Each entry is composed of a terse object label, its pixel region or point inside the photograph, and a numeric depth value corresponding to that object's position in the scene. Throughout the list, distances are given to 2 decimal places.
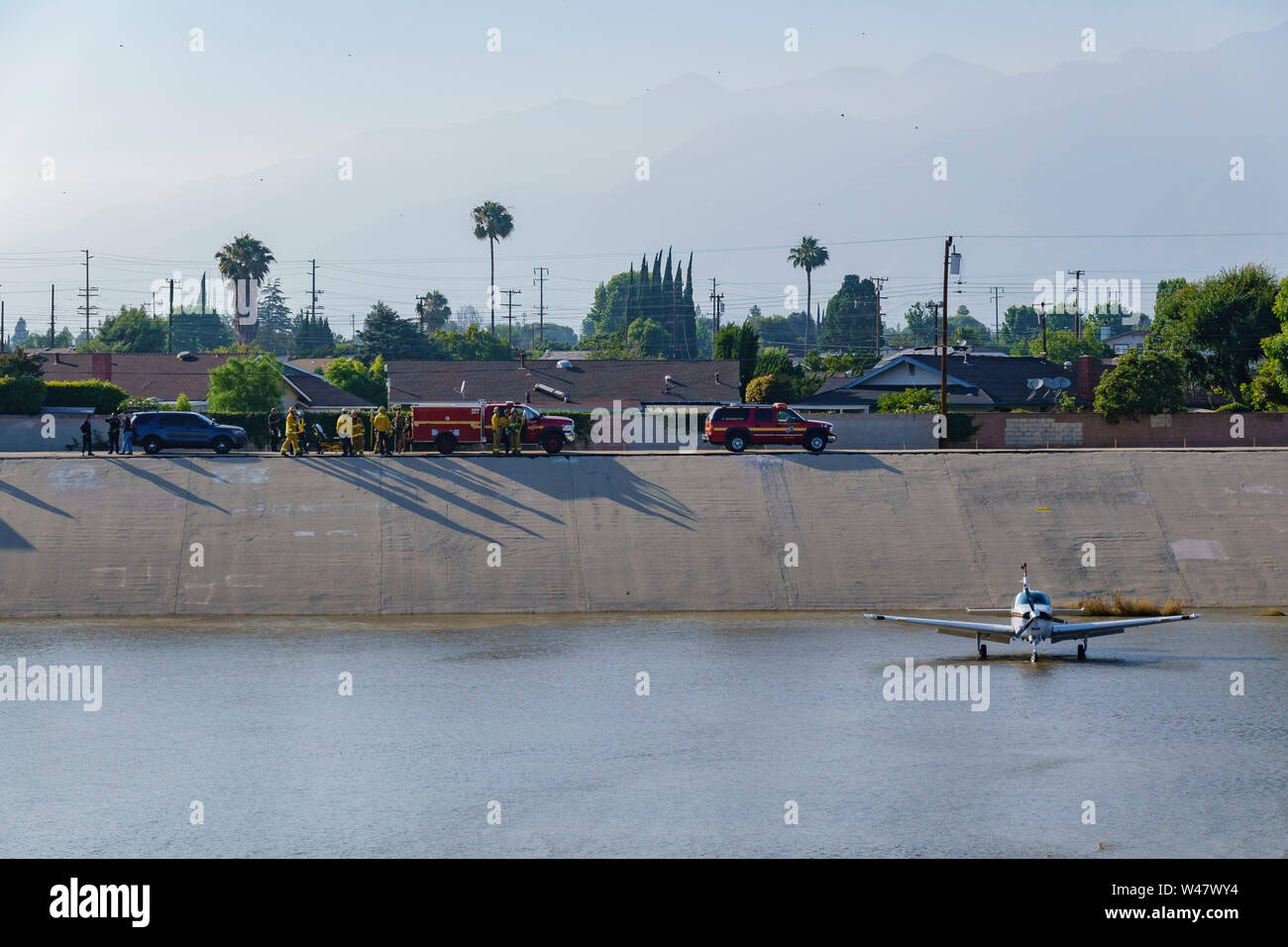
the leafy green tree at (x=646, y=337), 195.38
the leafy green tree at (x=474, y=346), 160.50
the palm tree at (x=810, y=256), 182.25
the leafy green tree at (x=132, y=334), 154.00
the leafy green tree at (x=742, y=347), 95.31
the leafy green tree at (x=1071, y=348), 165.75
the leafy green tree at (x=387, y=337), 138.12
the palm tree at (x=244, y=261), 136.75
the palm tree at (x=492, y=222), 158.50
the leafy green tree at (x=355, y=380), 108.12
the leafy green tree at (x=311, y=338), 185.12
